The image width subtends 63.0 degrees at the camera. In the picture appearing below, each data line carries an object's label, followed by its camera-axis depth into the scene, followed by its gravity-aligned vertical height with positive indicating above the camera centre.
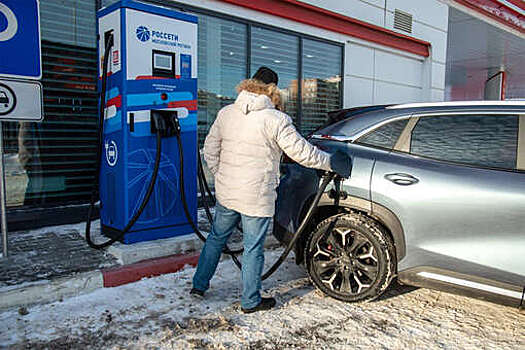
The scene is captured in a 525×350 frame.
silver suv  2.89 -0.49
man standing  3.08 -0.19
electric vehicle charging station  4.18 +0.23
